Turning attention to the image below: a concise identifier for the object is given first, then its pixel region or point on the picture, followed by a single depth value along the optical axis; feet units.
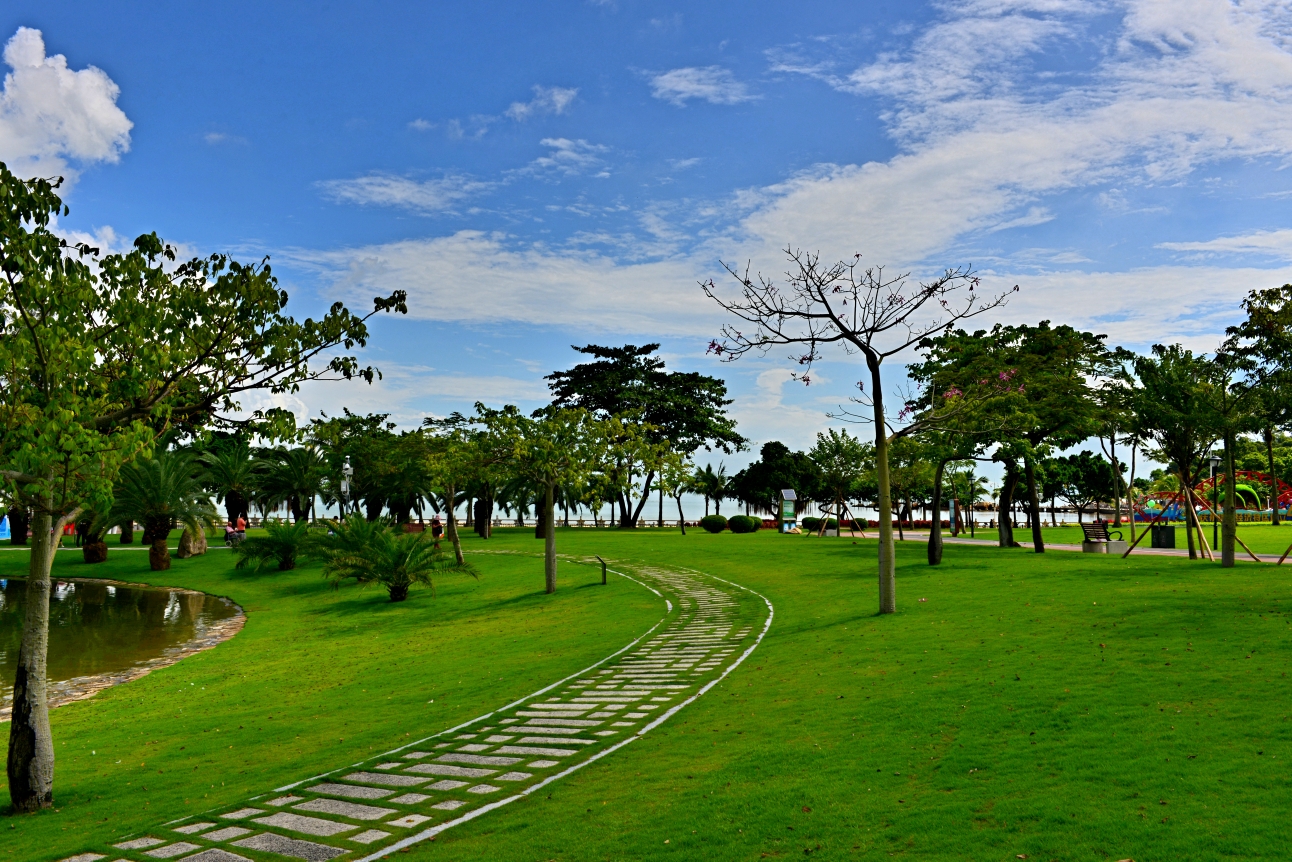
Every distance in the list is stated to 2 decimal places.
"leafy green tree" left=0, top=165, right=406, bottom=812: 27.81
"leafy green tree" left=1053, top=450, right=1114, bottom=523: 278.05
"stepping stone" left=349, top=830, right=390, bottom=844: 23.08
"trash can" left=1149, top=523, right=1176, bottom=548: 110.73
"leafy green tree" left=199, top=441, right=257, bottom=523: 178.29
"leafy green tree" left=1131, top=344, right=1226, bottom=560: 82.38
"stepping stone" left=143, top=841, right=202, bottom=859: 22.85
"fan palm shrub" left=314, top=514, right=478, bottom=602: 92.73
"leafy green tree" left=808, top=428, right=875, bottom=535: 222.28
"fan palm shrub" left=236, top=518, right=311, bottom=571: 128.36
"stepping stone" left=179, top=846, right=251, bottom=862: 22.26
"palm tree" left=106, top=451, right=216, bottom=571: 137.49
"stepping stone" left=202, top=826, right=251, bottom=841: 23.94
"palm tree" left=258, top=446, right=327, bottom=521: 183.32
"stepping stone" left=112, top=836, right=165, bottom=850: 23.84
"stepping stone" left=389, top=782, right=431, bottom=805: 26.20
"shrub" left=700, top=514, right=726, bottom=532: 191.93
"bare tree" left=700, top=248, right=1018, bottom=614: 57.98
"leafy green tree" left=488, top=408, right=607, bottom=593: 87.20
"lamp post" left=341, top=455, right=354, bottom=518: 162.31
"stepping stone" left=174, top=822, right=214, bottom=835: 24.88
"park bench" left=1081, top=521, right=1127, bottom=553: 104.83
